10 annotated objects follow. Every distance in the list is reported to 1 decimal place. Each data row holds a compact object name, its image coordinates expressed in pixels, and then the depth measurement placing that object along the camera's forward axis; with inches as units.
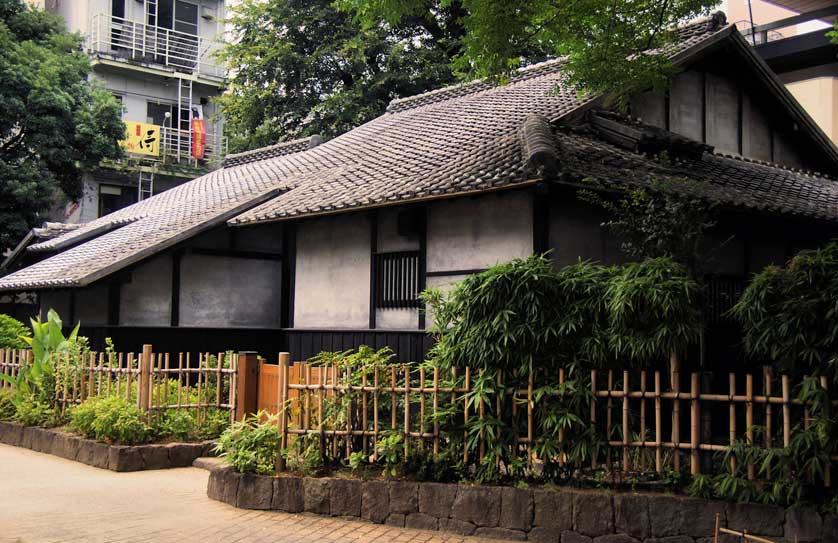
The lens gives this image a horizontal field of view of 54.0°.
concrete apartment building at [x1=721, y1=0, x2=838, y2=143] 847.1
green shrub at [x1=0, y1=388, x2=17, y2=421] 573.6
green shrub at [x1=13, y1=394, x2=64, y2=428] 527.2
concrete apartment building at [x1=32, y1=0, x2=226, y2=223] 1312.7
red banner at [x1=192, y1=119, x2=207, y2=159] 1378.0
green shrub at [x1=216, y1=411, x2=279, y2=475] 360.5
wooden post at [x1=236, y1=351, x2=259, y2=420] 458.3
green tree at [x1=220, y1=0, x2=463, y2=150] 1149.7
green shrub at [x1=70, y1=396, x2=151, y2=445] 457.7
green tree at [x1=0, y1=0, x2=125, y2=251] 1018.1
